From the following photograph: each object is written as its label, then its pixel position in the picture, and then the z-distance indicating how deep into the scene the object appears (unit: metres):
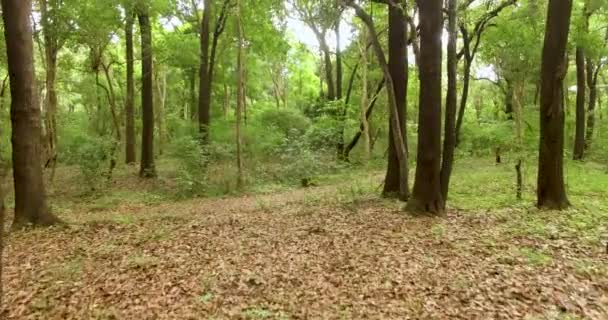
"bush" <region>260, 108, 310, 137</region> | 23.54
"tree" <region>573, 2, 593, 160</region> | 18.88
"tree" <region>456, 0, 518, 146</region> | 12.99
